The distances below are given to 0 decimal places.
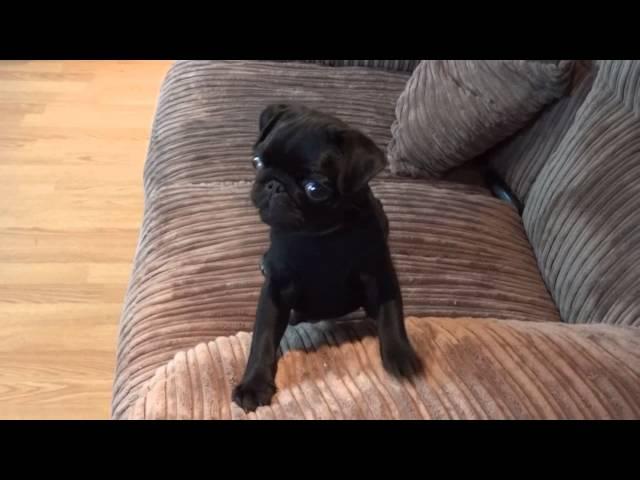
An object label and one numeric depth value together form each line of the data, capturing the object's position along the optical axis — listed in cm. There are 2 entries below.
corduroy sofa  91
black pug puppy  97
